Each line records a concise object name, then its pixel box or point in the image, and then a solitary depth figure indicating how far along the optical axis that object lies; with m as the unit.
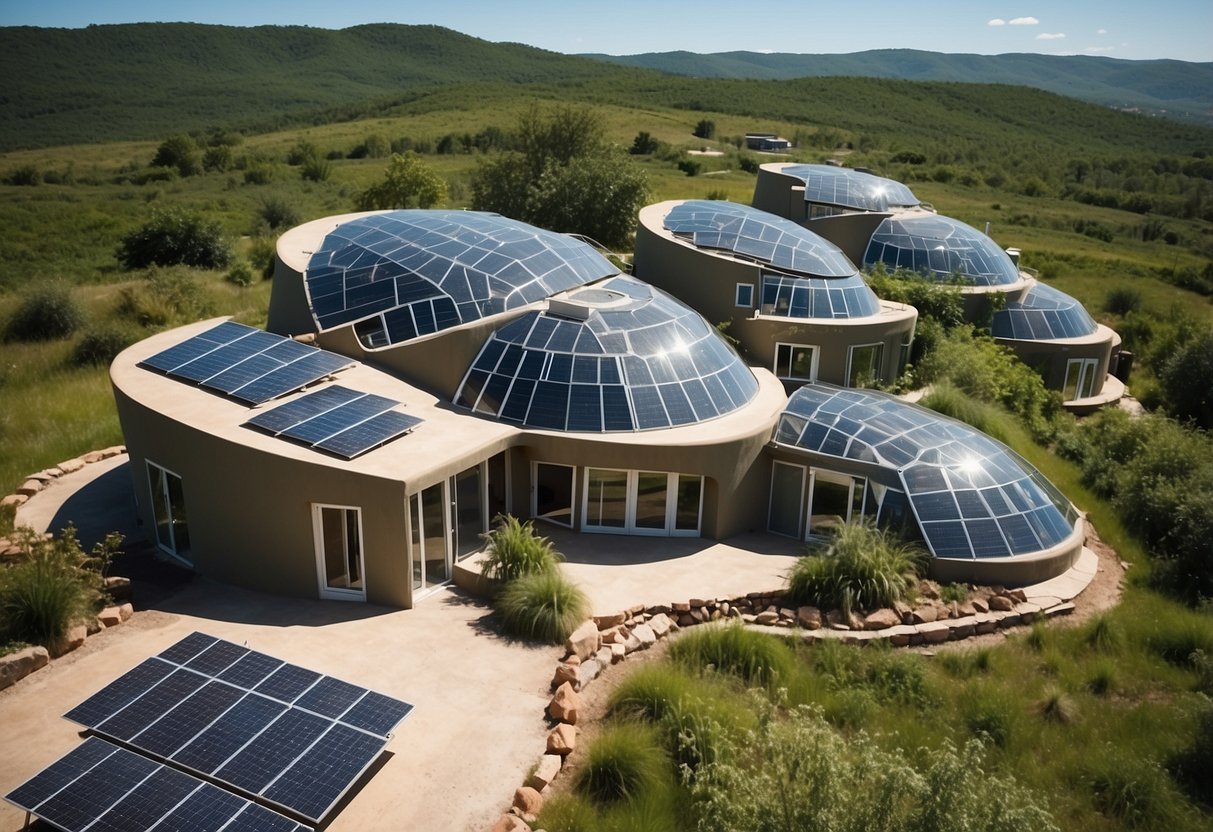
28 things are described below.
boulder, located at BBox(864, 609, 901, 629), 17.78
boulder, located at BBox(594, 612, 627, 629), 16.97
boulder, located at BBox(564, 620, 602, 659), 15.74
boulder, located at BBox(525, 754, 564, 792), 12.70
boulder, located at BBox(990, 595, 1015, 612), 18.92
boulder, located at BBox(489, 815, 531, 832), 11.72
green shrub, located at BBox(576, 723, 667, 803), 12.71
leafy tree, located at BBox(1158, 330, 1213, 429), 35.47
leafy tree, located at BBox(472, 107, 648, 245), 45.31
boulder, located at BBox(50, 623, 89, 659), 15.00
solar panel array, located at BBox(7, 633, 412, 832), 11.27
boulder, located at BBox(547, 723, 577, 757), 13.38
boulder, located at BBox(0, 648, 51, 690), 14.09
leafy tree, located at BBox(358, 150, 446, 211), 53.12
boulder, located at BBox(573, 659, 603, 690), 15.16
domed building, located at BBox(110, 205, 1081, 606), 17.45
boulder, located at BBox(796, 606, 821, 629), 17.72
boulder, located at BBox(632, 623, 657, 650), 16.78
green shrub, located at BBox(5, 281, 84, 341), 35.62
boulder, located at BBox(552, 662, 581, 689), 15.01
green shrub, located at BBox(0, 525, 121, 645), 14.92
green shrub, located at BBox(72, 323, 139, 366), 33.34
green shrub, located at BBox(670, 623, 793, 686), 15.93
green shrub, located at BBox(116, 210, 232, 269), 48.47
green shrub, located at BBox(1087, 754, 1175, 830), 13.37
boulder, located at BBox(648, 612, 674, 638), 17.20
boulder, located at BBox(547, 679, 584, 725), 14.05
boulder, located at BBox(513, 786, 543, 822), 12.12
